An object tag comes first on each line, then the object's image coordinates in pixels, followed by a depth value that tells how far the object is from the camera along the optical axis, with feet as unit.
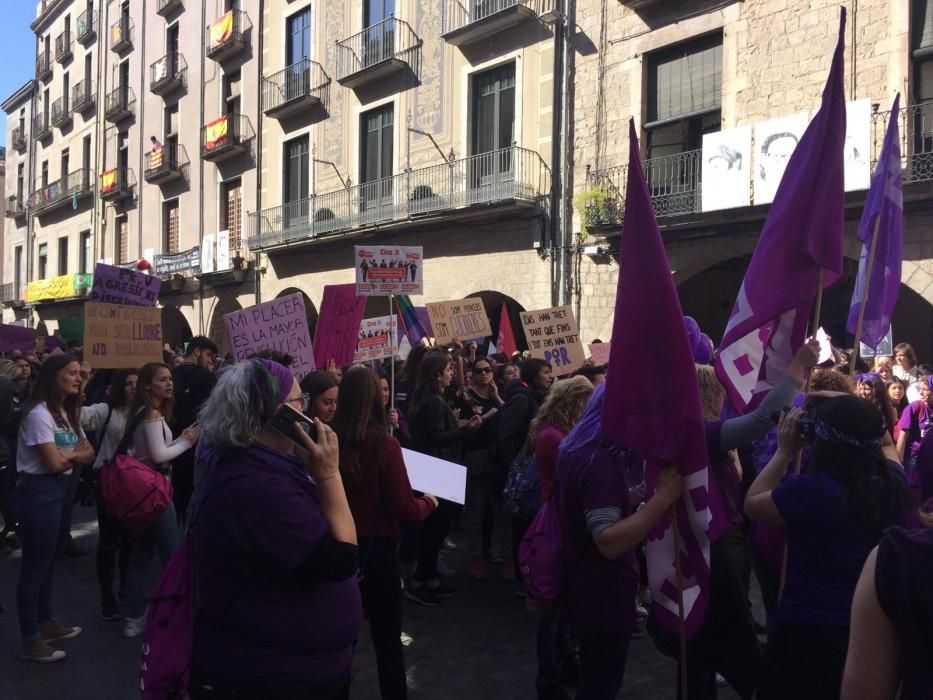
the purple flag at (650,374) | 8.30
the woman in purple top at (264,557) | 6.86
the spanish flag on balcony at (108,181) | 89.77
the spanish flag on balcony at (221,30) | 69.26
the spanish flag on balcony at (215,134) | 69.97
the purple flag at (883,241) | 12.91
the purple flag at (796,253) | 10.08
